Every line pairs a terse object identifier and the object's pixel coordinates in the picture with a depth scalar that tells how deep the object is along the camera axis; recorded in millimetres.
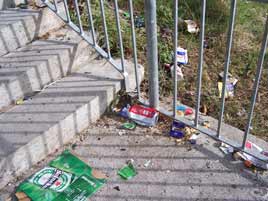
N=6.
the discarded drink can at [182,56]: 3186
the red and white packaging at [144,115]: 2539
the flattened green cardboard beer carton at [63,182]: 2074
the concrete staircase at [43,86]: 2232
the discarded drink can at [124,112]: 2625
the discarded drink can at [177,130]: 2436
